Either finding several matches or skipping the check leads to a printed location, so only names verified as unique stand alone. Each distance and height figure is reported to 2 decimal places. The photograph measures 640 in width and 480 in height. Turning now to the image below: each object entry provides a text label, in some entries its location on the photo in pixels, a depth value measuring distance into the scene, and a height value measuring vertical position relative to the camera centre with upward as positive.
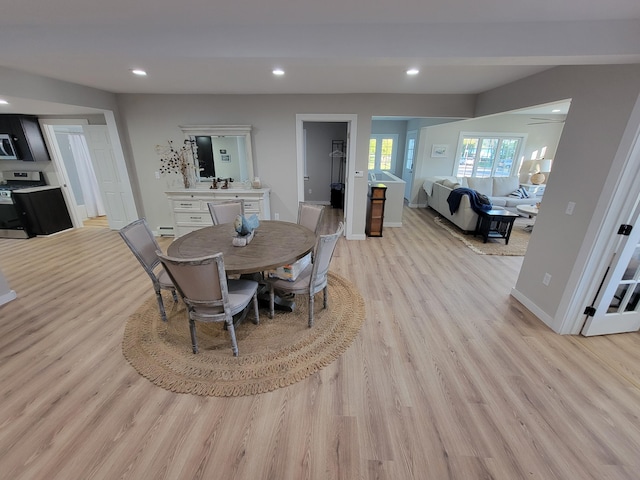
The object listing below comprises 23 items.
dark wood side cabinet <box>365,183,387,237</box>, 4.47 -0.90
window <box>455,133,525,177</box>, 6.64 +0.13
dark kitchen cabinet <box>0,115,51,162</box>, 4.29 +0.25
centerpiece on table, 2.29 -0.65
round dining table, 1.99 -0.78
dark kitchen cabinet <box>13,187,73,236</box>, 4.33 -0.99
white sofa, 5.60 -0.70
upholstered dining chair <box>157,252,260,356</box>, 1.63 -0.92
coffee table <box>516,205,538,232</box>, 4.47 -0.84
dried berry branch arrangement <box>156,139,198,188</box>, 4.23 -0.09
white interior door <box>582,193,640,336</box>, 1.91 -1.03
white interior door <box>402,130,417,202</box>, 7.04 -0.07
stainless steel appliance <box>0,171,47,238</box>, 4.32 -0.98
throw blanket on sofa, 4.50 -0.72
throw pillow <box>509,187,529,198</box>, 5.87 -0.73
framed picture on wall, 6.64 +0.22
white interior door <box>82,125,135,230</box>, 4.44 -0.42
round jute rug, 1.80 -1.51
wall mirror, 4.09 +0.07
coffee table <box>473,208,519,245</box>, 4.32 -1.09
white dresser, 4.09 -0.74
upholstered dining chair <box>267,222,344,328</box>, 2.10 -1.06
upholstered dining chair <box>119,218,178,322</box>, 2.14 -0.82
